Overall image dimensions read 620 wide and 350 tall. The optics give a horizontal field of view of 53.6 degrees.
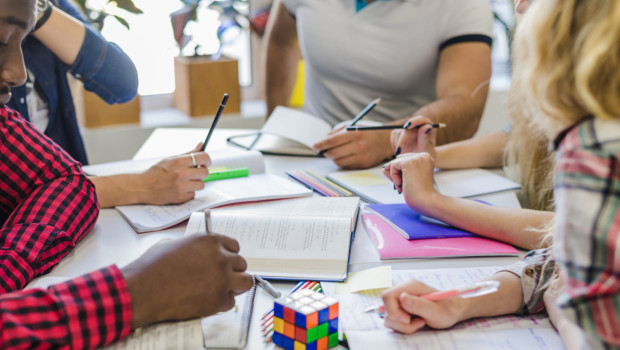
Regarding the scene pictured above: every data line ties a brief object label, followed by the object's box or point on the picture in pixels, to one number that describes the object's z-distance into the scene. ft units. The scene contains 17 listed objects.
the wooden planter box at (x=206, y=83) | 8.71
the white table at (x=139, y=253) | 2.97
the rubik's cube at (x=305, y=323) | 2.34
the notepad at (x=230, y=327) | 2.44
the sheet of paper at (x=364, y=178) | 4.56
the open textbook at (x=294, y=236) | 3.07
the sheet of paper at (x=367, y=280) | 2.89
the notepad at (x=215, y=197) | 3.77
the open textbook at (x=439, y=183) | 4.29
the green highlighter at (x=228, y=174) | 4.53
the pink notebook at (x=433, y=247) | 3.30
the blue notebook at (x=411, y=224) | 3.50
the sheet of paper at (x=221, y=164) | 4.72
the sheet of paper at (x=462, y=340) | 2.42
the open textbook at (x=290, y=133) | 5.34
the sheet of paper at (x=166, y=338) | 2.41
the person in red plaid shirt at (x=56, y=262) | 2.32
